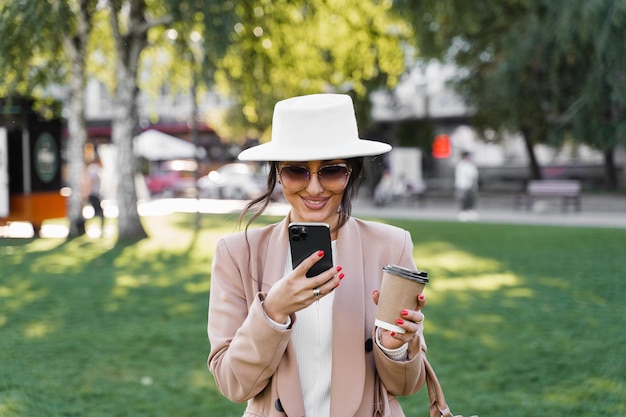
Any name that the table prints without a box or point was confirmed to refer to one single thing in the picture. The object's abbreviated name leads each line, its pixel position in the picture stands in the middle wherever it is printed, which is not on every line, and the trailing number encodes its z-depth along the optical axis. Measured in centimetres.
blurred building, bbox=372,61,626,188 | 4412
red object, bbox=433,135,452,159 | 3896
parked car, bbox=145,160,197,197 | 4300
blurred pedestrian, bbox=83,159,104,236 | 2159
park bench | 2617
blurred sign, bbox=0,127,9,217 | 1850
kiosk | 1870
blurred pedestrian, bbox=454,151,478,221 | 2417
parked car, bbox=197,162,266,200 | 3950
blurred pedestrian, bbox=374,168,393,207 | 3106
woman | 224
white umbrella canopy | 3397
